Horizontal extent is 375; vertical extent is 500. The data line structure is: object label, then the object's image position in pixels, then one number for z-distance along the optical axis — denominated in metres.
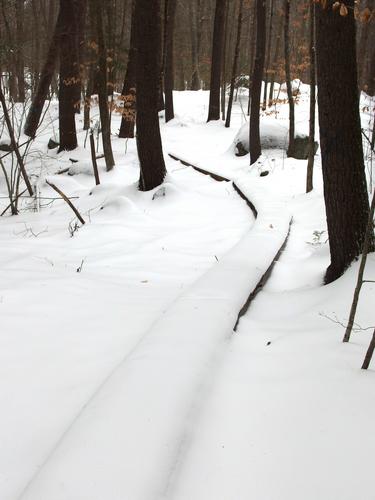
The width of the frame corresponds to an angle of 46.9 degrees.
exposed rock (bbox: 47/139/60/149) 14.82
